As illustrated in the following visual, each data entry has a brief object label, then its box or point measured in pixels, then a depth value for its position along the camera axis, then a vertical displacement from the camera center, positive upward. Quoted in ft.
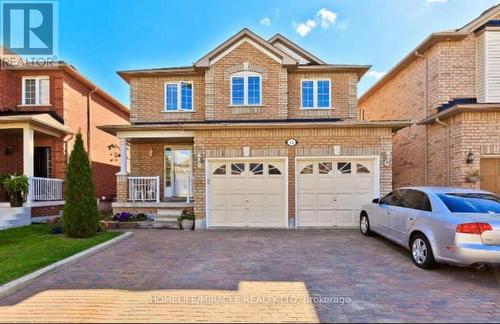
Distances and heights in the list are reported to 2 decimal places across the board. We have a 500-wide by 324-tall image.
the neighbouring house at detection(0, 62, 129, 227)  39.34 +6.15
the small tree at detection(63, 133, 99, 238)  28.53 -2.80
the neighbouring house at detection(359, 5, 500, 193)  32.89 +7.56
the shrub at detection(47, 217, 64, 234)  31.03 -6.13
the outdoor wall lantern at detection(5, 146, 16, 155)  45.47 +2.89
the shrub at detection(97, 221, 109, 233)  32.19 -6.36
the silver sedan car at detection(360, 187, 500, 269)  17.28 -3.65
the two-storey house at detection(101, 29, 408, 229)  35.04 +3.31
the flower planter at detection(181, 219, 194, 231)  35.35 -6.62
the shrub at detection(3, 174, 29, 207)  37.06 -2.34
